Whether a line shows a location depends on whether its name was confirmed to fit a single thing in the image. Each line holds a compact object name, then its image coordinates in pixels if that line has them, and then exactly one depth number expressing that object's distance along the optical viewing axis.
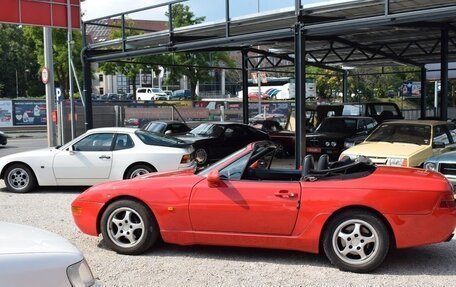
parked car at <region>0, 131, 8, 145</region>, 24.06
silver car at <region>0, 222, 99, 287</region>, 2.74
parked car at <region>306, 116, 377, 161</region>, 15.40
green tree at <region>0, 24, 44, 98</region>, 72.56
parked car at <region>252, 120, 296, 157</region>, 17.64
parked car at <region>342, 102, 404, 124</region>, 20.92
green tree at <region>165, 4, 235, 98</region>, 40.91
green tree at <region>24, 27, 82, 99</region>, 40.56
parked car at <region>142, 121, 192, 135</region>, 18.37
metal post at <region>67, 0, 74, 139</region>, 18.66
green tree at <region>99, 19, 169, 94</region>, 44.93
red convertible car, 5.16
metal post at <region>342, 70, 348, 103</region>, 34.00
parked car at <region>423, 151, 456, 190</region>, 8.02
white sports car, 10.16
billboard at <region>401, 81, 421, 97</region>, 50.33
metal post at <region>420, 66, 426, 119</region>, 26.46
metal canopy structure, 11.30
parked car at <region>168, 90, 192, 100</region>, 72.76
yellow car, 9.66
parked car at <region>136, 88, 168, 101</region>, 67.49
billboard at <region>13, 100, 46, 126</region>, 35.69
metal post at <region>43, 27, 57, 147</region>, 17.86
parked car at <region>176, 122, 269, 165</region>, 15.98
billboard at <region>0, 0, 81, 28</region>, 18.05
